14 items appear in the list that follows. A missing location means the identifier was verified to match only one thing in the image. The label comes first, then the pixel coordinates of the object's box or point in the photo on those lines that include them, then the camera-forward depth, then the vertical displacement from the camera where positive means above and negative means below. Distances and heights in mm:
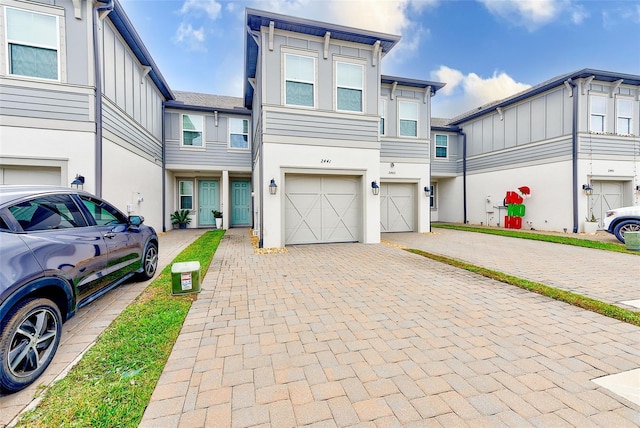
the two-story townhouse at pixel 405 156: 12391 +2479
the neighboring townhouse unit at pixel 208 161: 13562 +2482
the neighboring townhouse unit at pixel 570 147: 12055 +2981
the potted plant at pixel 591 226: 11891 -682
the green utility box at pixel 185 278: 4387 -1092
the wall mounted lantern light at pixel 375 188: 9320 +754
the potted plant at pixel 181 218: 14242 -410
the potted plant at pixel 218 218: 14516 -407
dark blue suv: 2152 -563
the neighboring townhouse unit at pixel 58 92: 6695 +3024
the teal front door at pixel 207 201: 15227 +518
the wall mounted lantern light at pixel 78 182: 6944 +718
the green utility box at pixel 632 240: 7742 -851
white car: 9008 -369
